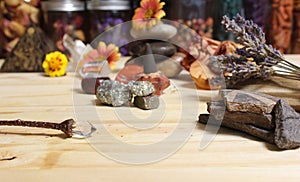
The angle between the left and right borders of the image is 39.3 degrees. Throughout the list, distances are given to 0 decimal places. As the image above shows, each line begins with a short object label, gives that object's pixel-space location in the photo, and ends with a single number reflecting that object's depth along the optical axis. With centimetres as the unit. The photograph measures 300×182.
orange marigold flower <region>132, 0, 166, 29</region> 71
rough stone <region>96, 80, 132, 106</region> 54
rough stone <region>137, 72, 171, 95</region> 60
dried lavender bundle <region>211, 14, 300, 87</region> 51
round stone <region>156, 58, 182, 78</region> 73
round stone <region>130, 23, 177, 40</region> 72
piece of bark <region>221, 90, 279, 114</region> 41
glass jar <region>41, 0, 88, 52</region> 97
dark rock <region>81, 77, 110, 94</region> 62
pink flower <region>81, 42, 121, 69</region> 78
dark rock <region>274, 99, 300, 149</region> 38
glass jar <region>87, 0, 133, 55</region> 98
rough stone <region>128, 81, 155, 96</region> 53
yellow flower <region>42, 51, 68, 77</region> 77
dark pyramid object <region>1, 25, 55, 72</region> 81
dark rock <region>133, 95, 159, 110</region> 53
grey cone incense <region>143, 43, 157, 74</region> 70
